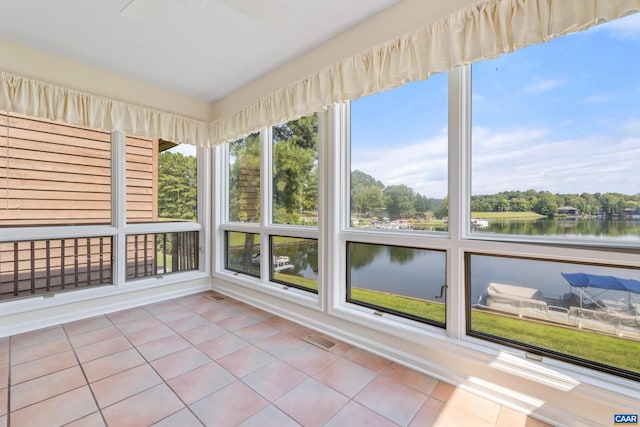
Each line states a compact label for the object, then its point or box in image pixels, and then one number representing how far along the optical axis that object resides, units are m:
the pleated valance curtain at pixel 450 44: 1.42
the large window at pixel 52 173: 2.72
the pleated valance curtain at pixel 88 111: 2.53
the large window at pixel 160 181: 3.43
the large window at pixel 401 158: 2.11
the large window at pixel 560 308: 1.52
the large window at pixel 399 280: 2.12
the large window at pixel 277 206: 2.93
